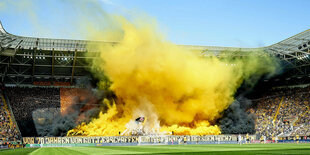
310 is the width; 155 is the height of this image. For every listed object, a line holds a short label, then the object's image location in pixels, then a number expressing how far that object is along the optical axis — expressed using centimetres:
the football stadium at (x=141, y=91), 5631
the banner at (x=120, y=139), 5584
